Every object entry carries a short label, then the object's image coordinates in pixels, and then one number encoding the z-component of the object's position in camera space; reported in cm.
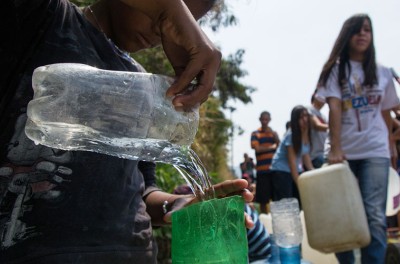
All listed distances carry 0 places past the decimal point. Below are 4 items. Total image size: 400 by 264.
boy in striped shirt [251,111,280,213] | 687
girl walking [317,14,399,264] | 353
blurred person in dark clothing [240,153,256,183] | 1309
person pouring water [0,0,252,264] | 107
